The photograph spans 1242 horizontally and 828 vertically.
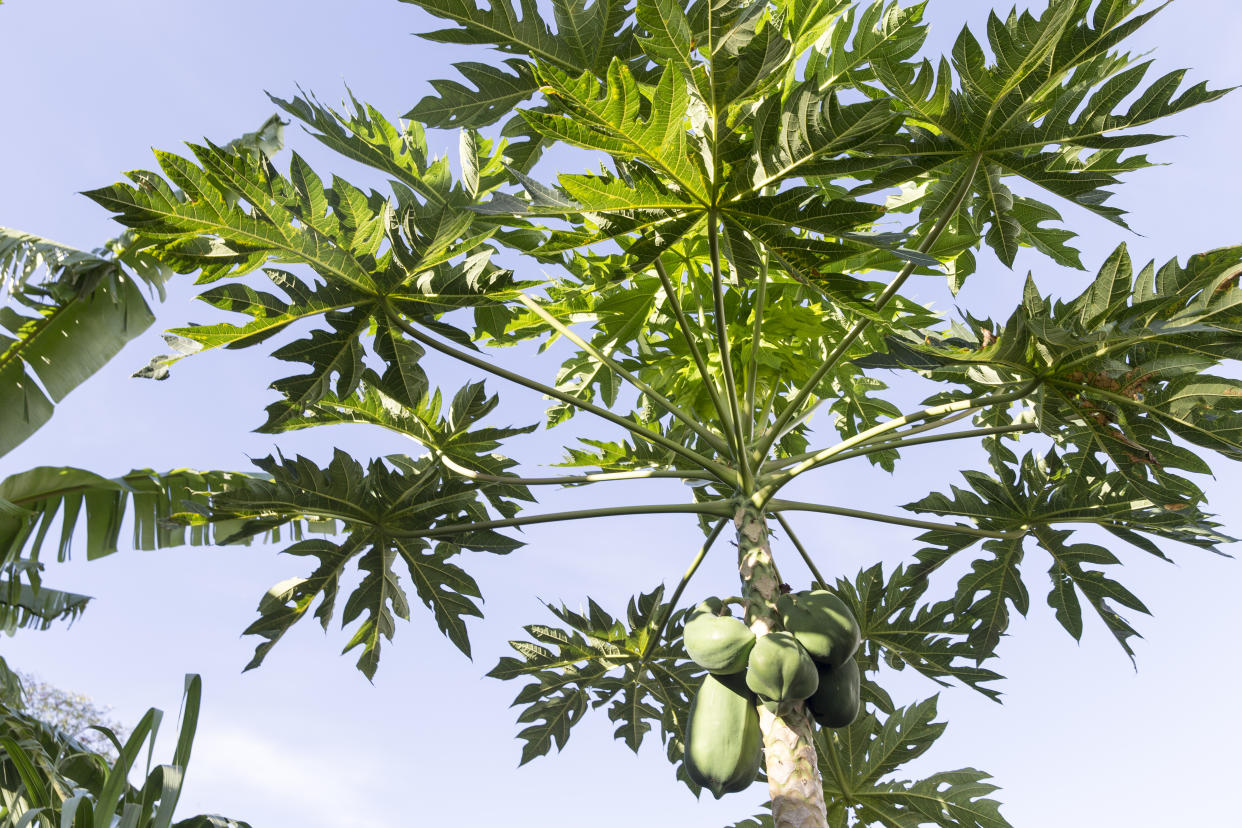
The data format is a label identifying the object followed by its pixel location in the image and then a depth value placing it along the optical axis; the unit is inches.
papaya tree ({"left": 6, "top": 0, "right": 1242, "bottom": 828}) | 83.1
